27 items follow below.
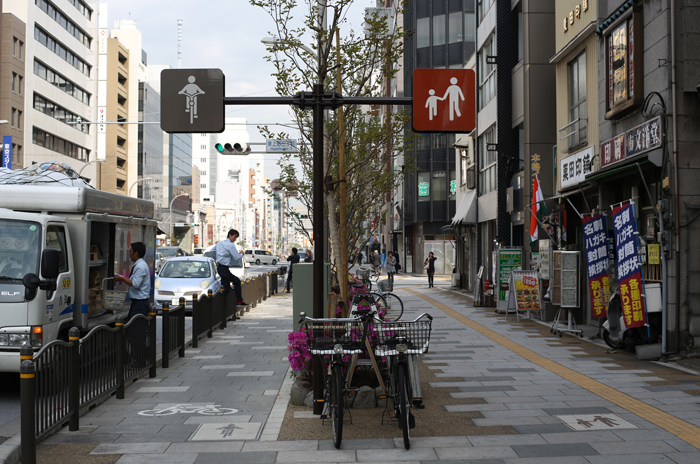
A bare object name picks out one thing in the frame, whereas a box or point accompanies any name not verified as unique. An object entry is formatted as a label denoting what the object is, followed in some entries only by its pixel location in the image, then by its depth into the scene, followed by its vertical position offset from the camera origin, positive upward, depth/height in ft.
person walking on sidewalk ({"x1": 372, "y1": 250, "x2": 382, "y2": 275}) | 116.49 -1.14
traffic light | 69.97 +11.40
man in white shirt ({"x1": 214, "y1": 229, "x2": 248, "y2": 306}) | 54.54 -0.12
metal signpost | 24.38 +5.71
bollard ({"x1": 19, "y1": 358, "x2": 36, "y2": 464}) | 16.61 -4.00
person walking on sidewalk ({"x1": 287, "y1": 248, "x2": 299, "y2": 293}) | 90.87 -0.60
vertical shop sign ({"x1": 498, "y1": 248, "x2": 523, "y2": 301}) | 59.88 -0.72
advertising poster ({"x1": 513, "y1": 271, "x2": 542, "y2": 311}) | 51.90 -2.84
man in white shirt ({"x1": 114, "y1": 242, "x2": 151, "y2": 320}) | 32.07 -1.27
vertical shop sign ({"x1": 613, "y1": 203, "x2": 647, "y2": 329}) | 33.73 -0.78
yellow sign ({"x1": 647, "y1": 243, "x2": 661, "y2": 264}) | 34.09 +0.13
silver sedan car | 59.06 -2.26
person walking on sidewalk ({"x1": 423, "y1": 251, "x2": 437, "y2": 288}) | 103.09 -2.35
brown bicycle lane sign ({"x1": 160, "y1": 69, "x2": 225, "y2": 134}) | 24.43 +5.79
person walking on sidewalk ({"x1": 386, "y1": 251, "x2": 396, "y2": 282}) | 88.17 -1.67
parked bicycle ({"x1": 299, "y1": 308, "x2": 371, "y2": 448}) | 19.60 -2.76
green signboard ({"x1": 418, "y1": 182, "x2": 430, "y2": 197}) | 149.79 +15.03
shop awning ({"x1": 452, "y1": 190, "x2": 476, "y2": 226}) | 85.87 +5.93
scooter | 33.76 -3.81
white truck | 24.52 -0.20
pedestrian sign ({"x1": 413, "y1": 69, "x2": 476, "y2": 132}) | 24.49 +5.76
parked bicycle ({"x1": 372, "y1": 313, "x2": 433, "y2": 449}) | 18.51 -2.88
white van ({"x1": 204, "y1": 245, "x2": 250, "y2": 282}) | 95.99 -2.31
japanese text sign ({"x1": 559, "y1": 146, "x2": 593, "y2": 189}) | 44.42 +6.20
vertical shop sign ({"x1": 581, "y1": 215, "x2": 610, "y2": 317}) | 38.99 -0.34
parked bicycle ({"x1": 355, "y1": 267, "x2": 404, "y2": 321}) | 53.88 -4.05
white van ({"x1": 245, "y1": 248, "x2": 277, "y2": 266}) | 238.07 -0.84
